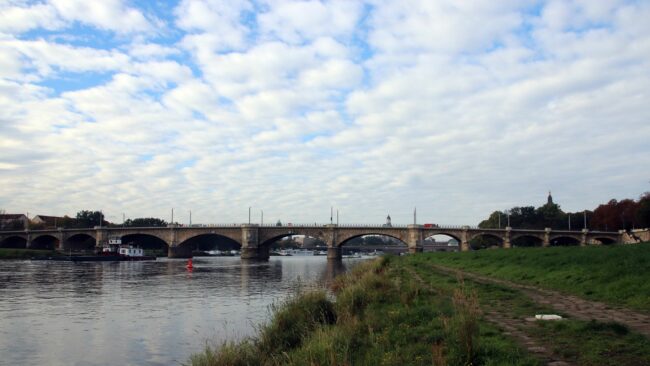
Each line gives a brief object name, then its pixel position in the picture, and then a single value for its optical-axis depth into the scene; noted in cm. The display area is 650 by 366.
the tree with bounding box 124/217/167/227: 18862
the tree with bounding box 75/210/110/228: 16870
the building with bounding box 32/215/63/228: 17364
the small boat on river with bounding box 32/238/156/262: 9758
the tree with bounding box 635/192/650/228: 9625
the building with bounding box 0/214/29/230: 16445
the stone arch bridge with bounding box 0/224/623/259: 12688
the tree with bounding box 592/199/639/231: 13062
